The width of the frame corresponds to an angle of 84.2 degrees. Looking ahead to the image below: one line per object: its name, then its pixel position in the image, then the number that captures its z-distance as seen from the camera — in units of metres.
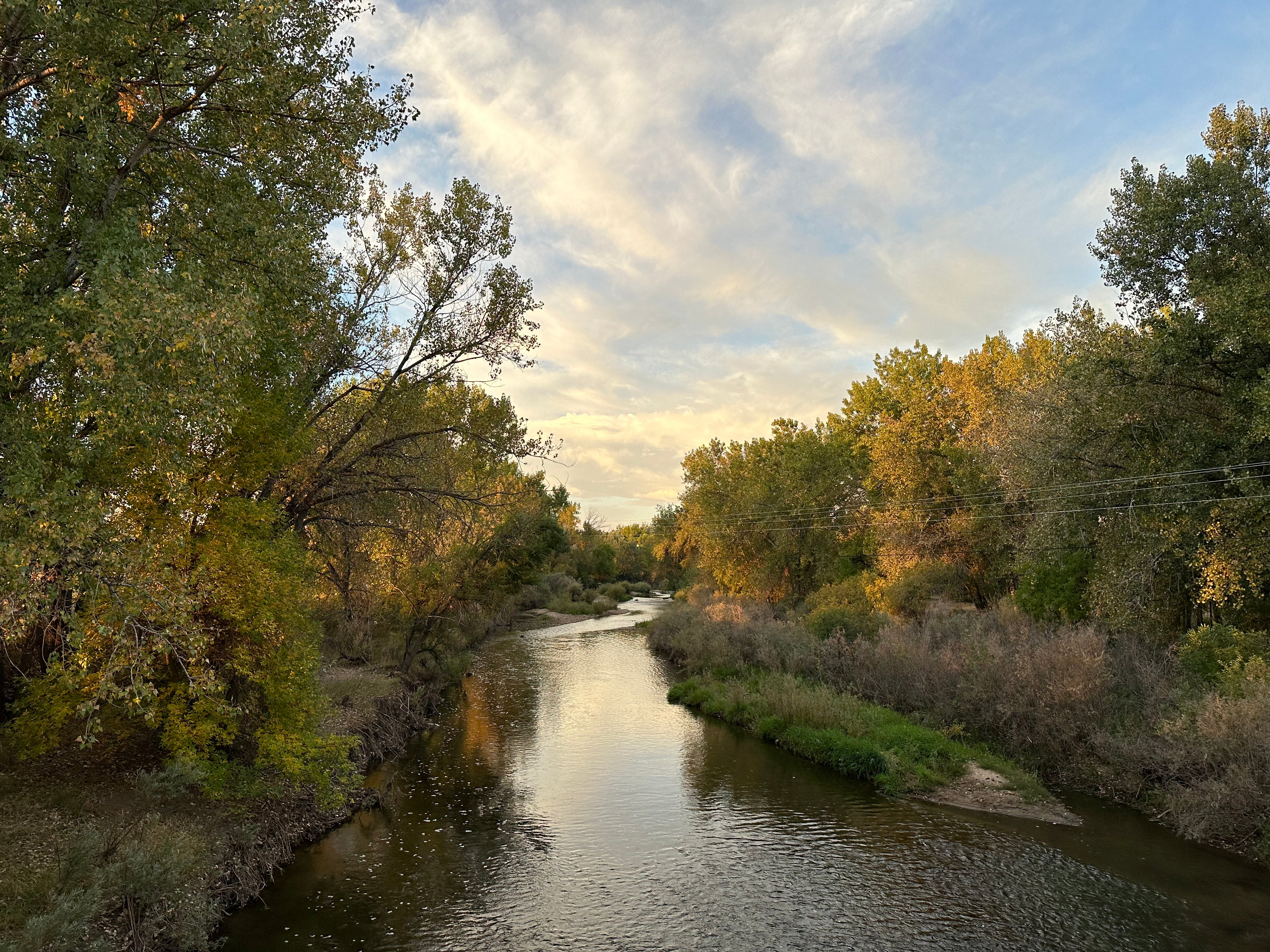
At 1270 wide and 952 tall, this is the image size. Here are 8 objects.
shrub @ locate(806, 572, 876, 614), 38.41
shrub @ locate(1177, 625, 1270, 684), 17.45
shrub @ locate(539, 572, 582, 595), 80.19
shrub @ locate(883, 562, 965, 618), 35.97
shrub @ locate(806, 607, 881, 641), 32.62
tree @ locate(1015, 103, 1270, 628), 18.39
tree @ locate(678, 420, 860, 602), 50.03
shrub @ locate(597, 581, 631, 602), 88.50
